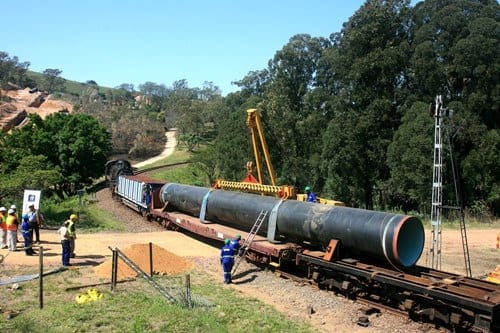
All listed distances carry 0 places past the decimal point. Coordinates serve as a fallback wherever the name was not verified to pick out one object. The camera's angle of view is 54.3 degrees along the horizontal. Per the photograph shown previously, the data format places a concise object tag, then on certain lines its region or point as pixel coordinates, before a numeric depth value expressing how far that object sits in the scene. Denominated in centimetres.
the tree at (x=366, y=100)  3659
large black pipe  1281
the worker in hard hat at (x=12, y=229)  1853
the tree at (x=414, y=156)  3073
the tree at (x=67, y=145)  4412
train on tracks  1109
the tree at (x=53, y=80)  16088
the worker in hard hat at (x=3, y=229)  1950
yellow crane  1786
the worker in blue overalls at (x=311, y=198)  1762
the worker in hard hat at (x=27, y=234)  1850
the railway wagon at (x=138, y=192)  2814
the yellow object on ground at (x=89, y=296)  1267
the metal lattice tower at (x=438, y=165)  1647
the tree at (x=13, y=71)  14144
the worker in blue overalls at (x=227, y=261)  1545
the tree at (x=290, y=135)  4106
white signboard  2128
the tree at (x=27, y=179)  2592
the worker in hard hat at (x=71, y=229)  1705
